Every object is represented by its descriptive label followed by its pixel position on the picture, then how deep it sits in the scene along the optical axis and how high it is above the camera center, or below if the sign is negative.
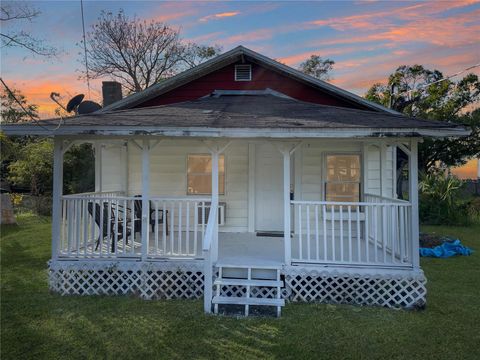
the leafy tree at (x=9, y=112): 22.72 +5.01
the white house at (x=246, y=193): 5.67 -0.12
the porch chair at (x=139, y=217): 7.90 -0.68
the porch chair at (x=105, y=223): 7.42 -0.78
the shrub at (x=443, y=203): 14.62 -0.67
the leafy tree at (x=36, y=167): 18.50 +1.03
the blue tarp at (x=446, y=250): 9.50 -1.68
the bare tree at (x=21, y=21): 7.62 +3.55
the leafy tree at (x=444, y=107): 22.28 +5.08
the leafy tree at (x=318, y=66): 27.81 +9.39
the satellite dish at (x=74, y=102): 7.16 +1.75
